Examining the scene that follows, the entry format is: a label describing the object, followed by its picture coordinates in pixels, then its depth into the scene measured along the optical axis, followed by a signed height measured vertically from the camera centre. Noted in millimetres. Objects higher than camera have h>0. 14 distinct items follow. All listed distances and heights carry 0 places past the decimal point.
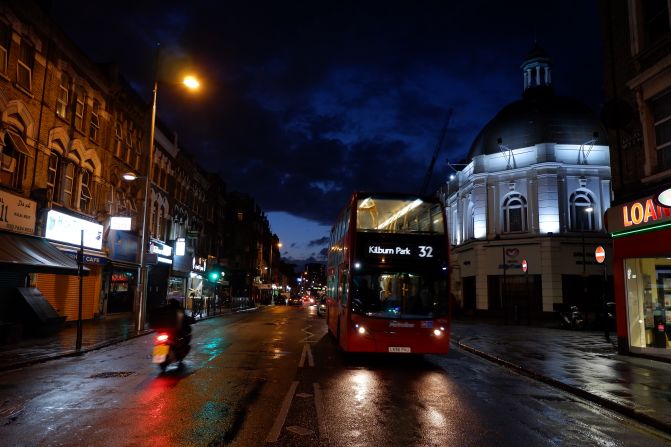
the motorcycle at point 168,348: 11734 -1312
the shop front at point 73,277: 21172 +1088
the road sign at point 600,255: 20016 +1786
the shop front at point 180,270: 39438 +1751
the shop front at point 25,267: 16938 +770
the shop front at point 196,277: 44884 +1415
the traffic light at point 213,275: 36488 +1278
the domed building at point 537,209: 34719 +6381
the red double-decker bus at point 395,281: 13227 +400
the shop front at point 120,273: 27281 +1042
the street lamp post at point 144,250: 21109 +1763
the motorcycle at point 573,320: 26969 -1041
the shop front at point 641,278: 14875 +713
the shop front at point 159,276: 35406 +1153
